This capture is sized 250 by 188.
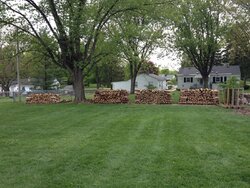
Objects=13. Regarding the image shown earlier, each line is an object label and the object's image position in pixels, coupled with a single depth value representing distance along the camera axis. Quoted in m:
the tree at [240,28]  21.33
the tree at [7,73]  34.87
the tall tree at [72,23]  15.31
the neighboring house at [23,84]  43.85
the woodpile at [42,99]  17.79
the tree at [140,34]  17.00
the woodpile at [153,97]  16.34
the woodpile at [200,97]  15.84
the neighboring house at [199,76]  37.09
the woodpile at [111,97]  16.81
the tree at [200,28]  27.09
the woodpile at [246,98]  14.84
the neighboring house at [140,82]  41.94
